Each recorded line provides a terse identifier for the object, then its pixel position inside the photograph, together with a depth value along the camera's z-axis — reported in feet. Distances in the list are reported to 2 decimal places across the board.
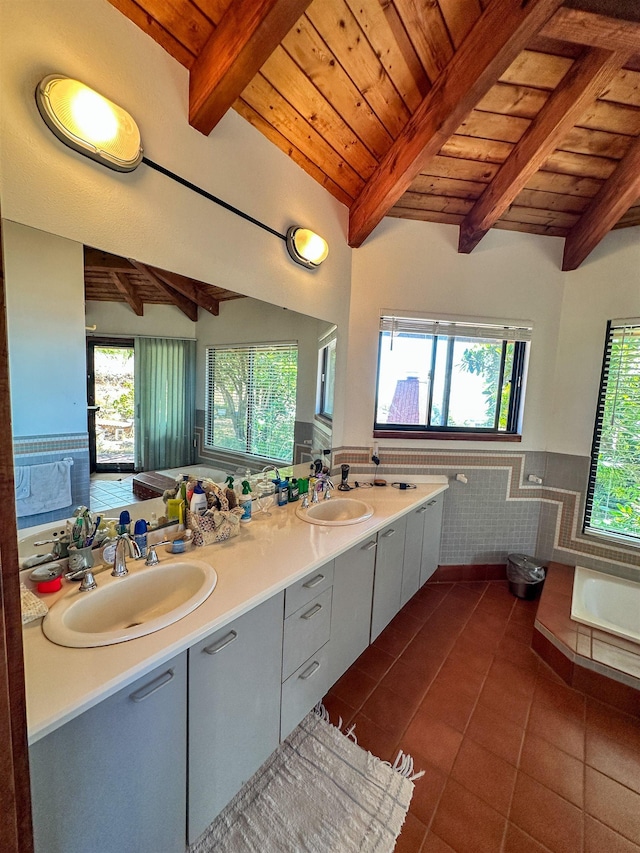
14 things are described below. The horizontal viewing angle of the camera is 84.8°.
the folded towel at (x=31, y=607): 2.97
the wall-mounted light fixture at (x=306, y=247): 6.08
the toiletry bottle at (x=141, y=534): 4.00
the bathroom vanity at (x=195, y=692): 2.43
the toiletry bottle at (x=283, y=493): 6.46
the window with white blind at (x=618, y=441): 8.11
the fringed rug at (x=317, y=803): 3.76
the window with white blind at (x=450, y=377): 8.58
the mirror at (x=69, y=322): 3.20
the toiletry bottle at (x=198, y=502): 4.66
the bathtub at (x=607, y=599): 7.36
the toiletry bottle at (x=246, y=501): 5.47
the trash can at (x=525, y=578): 8.52
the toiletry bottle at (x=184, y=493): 4.73
